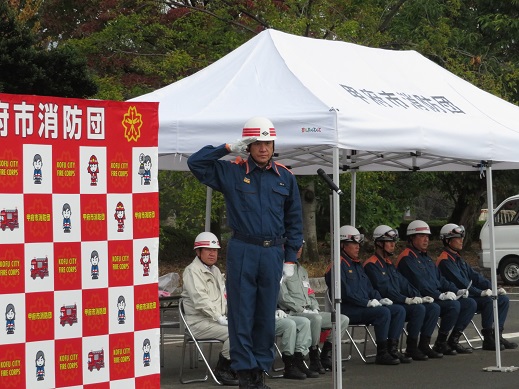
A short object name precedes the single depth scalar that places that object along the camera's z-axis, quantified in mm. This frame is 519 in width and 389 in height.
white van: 25406
